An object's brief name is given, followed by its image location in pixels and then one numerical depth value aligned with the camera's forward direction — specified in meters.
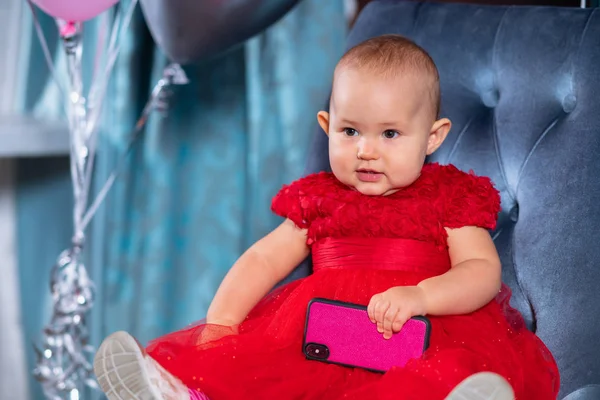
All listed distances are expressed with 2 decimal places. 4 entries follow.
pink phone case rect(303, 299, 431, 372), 1.67
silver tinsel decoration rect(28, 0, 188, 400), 2.28
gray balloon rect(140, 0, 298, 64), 2.14
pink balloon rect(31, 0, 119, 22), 2.10
